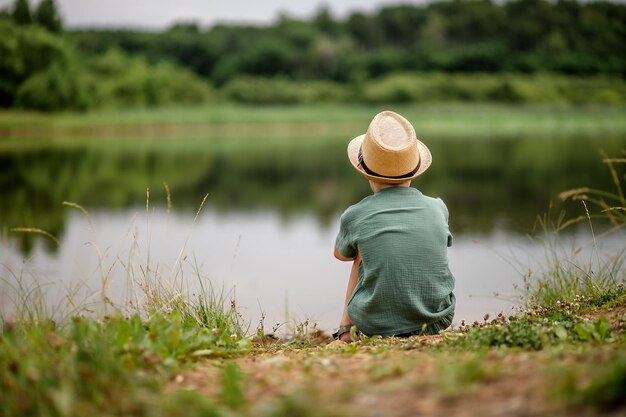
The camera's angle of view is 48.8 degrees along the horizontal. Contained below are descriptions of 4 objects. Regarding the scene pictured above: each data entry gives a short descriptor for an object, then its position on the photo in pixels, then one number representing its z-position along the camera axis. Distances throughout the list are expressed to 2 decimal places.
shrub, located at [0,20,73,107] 33.25
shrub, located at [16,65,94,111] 31.44
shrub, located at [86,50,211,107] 40.50
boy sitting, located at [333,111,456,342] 3.10
